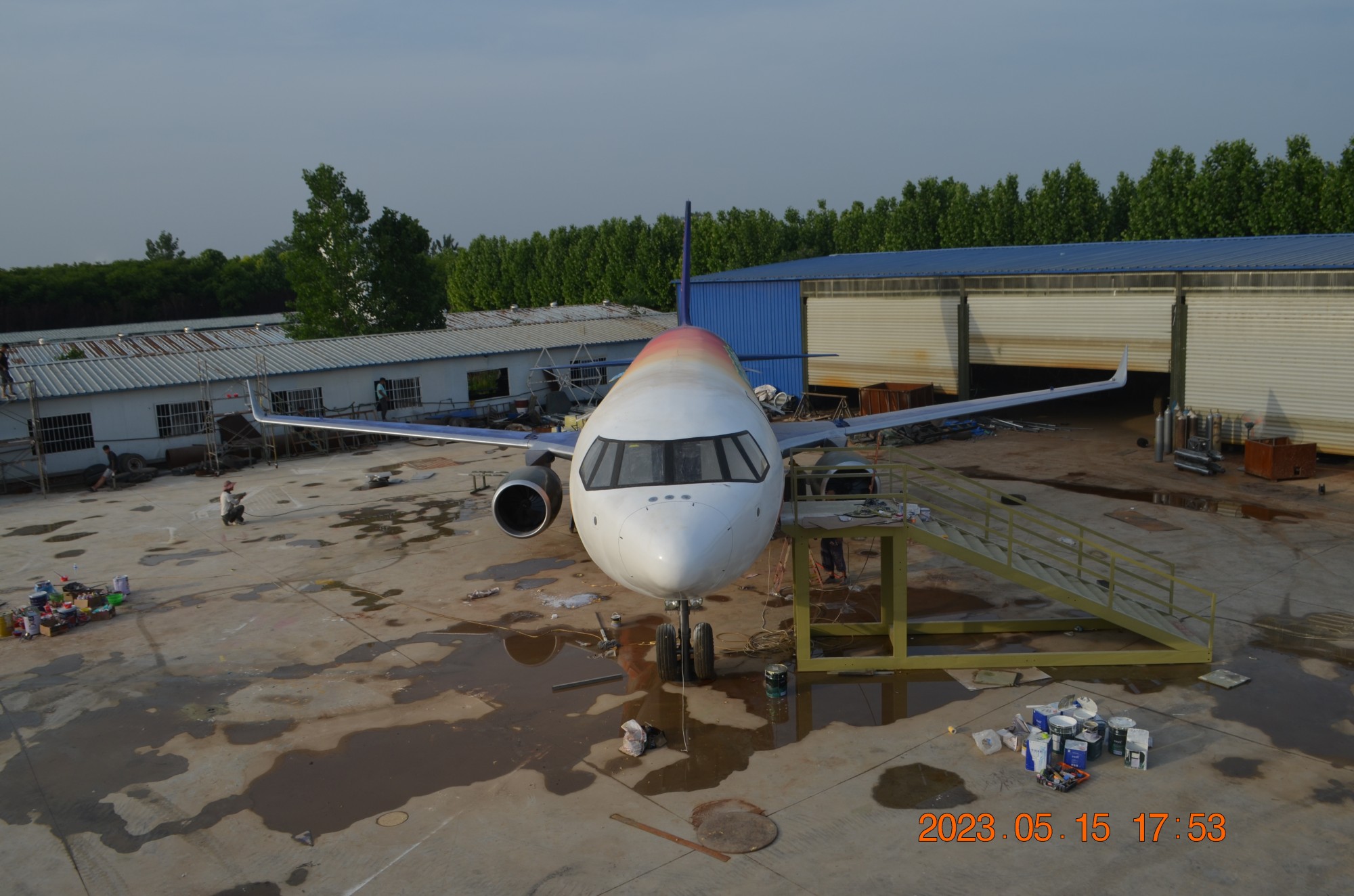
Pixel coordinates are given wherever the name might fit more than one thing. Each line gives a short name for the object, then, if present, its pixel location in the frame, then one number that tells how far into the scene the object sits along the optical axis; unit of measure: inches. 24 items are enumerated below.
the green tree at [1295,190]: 2145.7
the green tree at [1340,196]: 2074.3
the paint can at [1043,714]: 493.7
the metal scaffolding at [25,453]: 1242.0
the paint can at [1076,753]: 460.1
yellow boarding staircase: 589.3
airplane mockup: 482.6
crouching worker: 1037.8
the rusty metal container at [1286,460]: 1061.8
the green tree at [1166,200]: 2346.2
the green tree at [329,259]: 2230.6
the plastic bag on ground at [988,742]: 488.1
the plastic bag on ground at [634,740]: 500.7
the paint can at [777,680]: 559.8
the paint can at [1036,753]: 462.9
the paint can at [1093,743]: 473.4
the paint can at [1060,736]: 473.4
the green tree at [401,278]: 2295.8
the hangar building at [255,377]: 1323.8
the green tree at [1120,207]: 2620.6
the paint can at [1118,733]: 478.3
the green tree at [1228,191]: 2242.9
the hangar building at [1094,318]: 1152.2
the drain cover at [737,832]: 417.4
